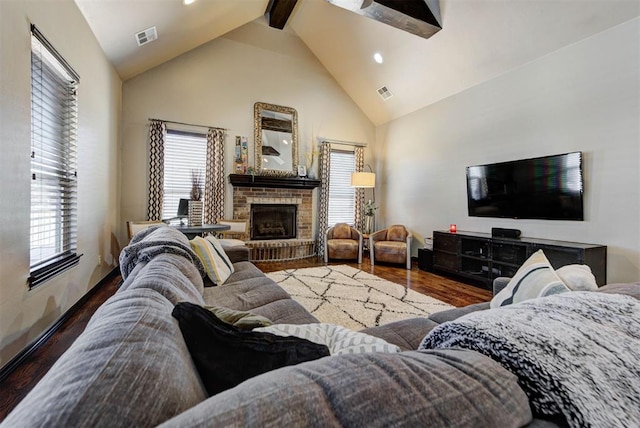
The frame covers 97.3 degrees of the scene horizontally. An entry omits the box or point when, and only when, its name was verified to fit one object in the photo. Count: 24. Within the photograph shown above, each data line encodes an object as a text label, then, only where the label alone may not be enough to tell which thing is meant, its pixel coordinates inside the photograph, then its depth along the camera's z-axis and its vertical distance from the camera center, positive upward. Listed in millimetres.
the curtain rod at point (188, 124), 4517 +1477
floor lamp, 5391 +634
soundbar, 3510 -257
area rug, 2625 -946
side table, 5897 -682
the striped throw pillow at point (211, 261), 2182 -385
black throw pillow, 595 -306
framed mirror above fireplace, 5168 +1389
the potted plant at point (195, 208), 3475 +60
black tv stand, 2834 -496
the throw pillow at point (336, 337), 769 -371
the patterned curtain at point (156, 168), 4383 +703
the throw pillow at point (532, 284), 1191 -317
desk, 3177 -182
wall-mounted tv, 3119 +301
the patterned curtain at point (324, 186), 5625 +535
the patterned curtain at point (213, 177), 4742 +606
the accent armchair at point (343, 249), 5102 -658
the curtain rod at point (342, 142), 5754 +1484
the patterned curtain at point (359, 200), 5962 +269
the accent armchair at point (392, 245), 4773 -562
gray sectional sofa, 363 -259
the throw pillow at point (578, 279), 1194 -290
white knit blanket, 475 -278
